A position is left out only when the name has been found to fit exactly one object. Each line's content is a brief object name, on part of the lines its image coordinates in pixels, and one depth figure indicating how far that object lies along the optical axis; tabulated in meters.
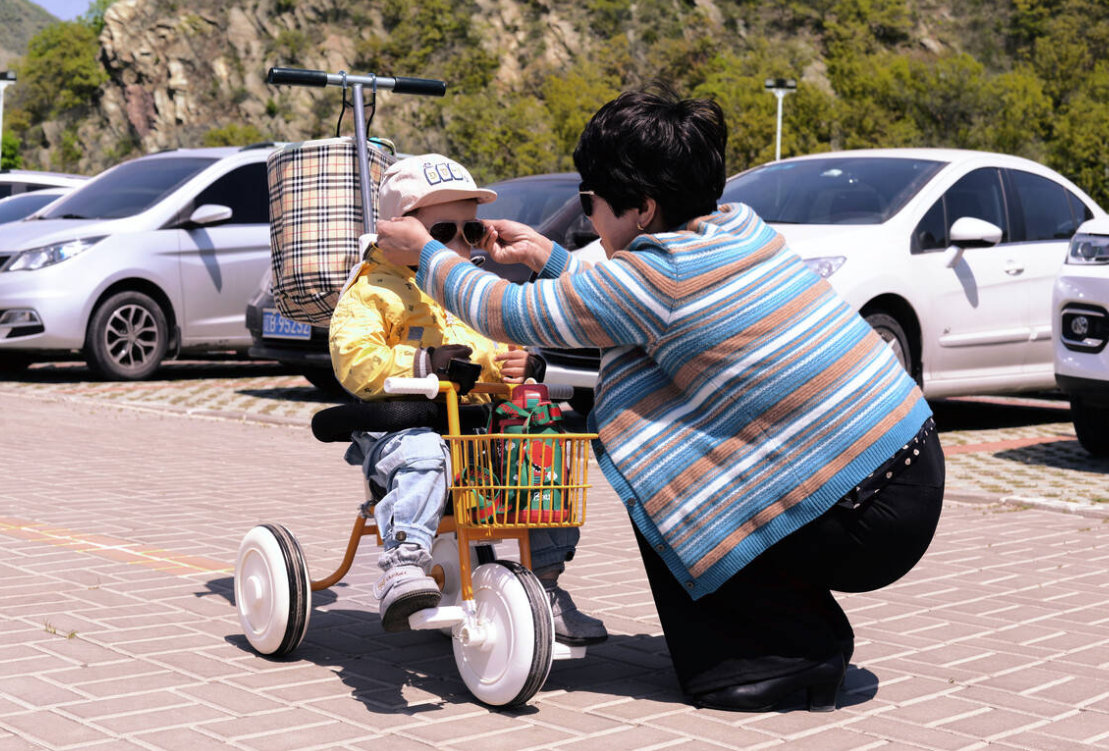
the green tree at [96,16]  134.25
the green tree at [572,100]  82.06
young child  3.53
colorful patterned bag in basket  3.38
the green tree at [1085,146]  49.81
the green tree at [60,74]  126.62
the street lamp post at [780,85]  39.72
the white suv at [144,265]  11.71
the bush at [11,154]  102.81
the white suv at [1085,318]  7.72
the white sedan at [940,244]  8.69
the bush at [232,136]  106.06
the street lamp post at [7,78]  37.31
